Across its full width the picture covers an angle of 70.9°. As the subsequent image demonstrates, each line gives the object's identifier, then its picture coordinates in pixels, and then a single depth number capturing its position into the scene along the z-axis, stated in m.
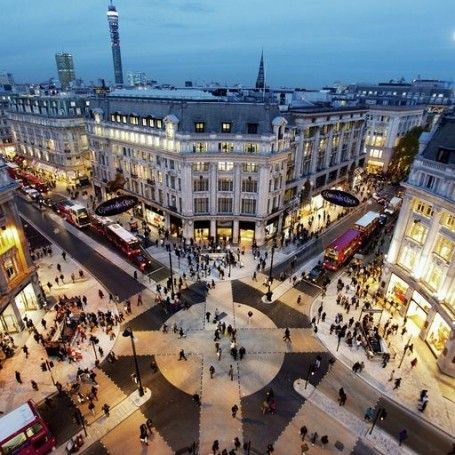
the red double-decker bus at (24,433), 22.33
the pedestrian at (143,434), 24.98
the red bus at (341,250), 47.00
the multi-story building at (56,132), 75.69
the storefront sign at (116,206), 47.78
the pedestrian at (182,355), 32.41
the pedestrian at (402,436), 25.34
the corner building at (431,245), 32.28
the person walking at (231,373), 30.67
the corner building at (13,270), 33.56
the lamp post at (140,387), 28.24
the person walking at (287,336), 34.84
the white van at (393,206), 68.44
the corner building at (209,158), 50.47
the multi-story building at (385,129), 88.31
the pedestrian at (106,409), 27.00
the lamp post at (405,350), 32.13
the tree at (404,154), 82.06
